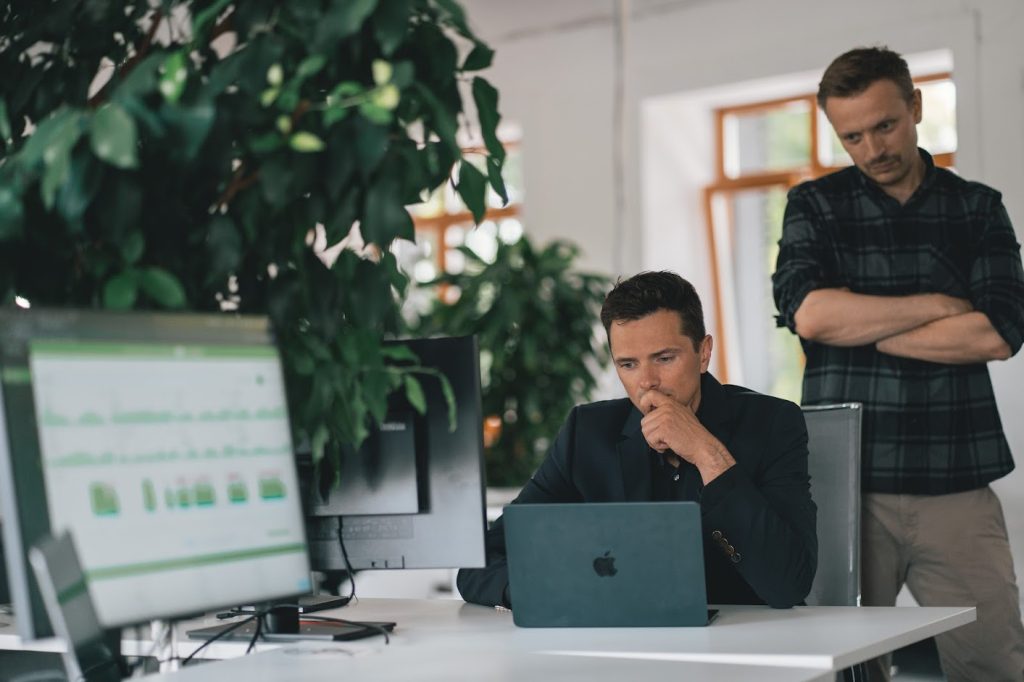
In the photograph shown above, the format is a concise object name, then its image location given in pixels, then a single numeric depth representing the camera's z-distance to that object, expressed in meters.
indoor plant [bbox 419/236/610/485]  5.71
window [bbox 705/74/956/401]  6.00
